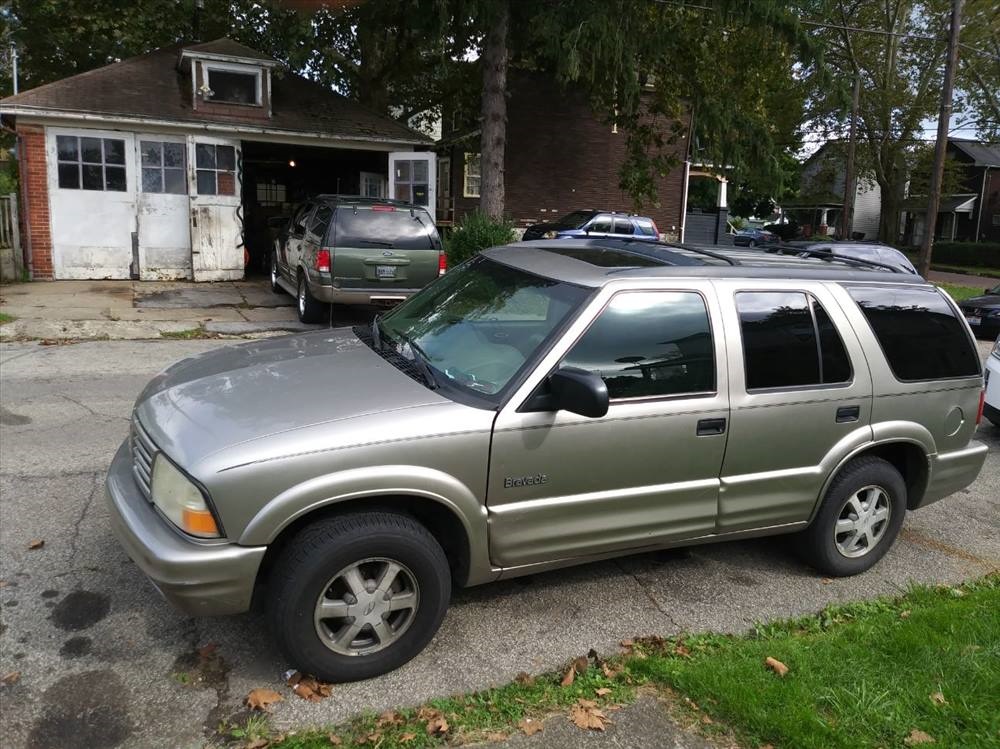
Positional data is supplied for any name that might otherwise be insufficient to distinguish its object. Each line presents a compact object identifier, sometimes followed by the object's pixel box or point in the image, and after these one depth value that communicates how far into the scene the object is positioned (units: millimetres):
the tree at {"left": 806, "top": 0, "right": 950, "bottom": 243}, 36531
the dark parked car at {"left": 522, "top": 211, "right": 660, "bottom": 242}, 21031
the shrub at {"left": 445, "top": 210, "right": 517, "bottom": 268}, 15047
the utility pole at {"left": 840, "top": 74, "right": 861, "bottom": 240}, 27641
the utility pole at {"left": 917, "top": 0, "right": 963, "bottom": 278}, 19375
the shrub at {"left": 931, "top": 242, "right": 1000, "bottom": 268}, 37469
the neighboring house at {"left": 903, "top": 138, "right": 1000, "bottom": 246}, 45094
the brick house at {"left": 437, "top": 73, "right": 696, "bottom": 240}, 25359
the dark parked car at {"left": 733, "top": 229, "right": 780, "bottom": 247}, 44662
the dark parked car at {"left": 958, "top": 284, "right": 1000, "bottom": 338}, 15125
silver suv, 3066
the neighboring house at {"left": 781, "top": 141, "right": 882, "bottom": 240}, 43281
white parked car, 7574
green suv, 11297
